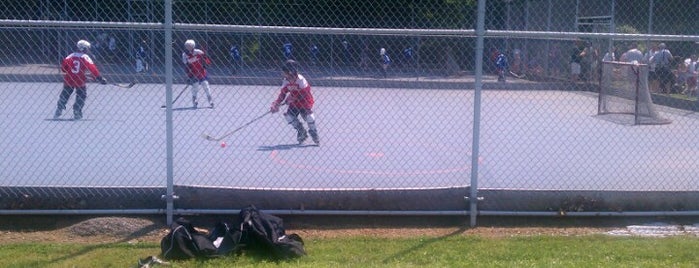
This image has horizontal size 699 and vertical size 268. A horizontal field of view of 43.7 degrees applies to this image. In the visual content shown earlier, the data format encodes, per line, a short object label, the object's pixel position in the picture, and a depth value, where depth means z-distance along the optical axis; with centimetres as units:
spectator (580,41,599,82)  1779
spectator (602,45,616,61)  1854
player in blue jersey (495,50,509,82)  1392
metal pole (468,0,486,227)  709
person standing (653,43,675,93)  1853
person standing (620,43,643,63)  2002
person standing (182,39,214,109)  1734
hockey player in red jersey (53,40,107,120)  1460
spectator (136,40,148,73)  1573
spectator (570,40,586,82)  1770
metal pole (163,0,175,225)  688
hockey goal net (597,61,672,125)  1752
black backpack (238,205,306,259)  647
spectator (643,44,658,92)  1962
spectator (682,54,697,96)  1983
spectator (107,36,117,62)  1675
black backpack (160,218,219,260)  639
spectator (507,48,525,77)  1751
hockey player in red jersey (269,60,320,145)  1231
